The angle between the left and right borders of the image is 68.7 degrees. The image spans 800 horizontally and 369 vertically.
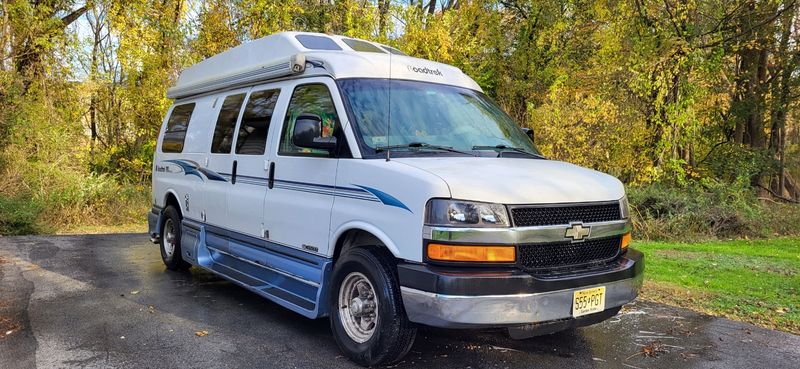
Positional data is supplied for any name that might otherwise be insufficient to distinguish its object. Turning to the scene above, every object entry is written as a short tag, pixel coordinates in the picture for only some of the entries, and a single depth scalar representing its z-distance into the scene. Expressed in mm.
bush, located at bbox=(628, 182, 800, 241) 12551
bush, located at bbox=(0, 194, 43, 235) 11016
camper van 3646
